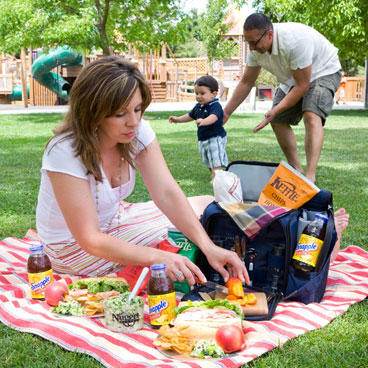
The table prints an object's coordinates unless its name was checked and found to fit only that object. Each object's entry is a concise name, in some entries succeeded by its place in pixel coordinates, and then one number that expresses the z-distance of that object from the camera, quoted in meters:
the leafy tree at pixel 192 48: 47.28
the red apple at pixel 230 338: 2.06
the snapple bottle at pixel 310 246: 2.61
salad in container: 2.27
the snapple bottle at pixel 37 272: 2.62
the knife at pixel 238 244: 2.82
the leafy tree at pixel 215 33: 35.28
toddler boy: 5.74
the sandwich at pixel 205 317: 2.11
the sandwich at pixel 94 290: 2.46
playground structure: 19.20
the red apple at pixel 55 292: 2.52
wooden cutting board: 2.44
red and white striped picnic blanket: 2.07
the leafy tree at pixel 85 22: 12.98
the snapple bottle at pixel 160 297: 2.21
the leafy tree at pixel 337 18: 14.44
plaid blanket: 2.68
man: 4.52
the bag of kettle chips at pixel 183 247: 2.72
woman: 2.28
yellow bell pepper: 2.42
